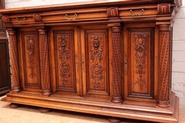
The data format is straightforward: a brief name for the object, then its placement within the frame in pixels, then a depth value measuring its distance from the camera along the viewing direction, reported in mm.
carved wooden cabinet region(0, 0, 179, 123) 1815
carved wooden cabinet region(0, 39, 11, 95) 2920
